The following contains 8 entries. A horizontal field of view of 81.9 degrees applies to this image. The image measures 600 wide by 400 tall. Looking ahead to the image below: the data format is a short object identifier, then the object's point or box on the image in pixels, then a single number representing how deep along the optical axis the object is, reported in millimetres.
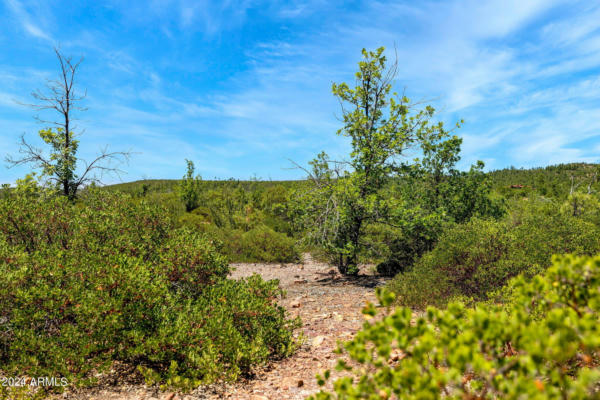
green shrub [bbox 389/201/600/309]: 6457
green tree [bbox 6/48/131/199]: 12867
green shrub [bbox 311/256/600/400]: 1425
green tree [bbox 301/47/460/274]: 10008
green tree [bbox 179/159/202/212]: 29641
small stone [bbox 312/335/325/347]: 5461
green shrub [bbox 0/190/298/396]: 4160
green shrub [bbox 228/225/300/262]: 16922
